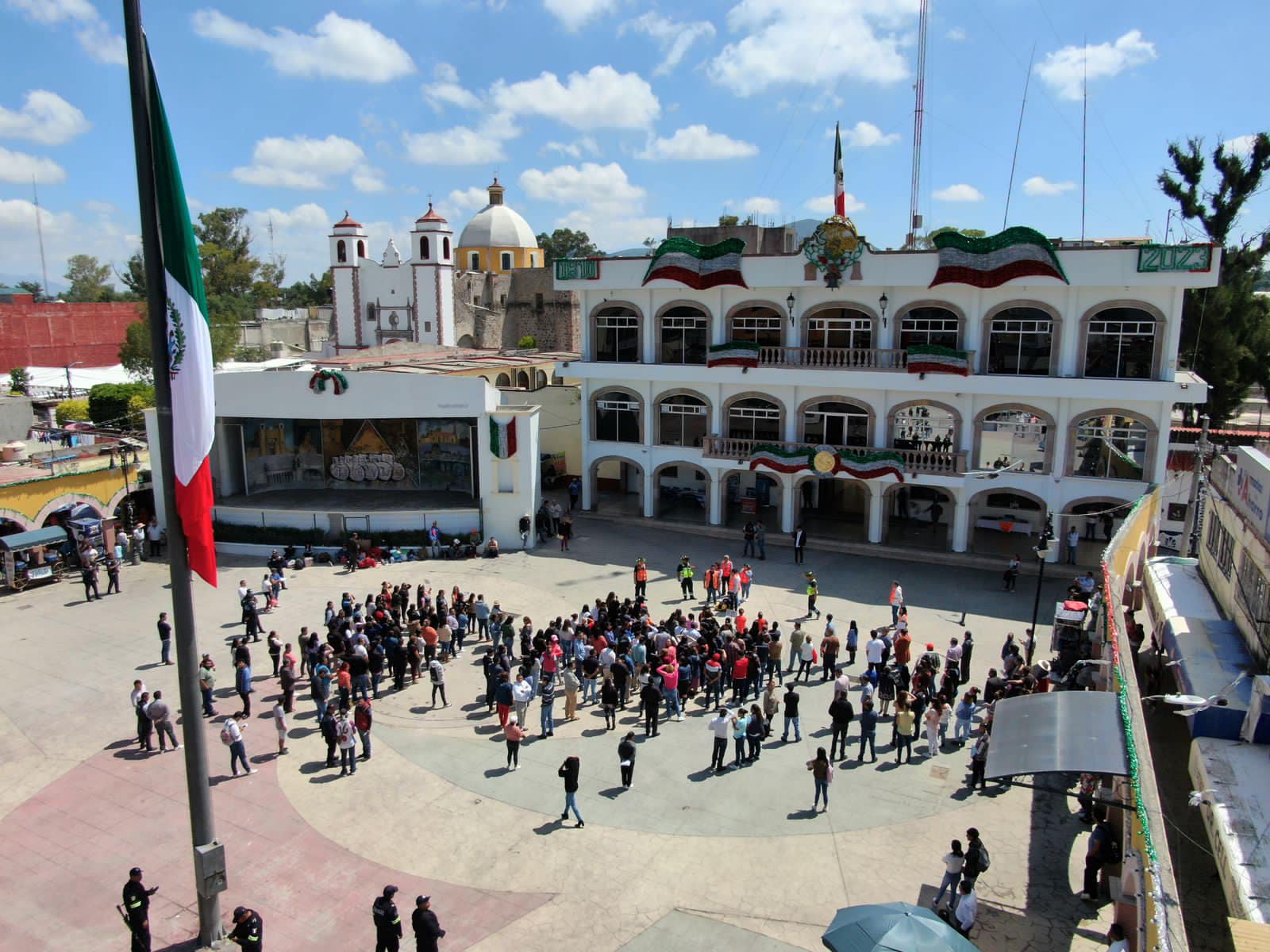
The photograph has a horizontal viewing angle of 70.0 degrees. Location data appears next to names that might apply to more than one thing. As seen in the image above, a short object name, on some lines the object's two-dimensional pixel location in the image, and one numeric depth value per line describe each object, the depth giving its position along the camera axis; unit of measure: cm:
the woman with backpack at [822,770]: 1317
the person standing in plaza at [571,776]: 1280
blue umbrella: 833
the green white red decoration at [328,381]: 2902
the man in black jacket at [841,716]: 1457
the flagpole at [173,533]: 919
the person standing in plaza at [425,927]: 991
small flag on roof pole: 2761
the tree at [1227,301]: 3659
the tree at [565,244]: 10788
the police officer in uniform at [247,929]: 973
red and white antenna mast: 2912
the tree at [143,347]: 4806
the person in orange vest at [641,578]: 2376
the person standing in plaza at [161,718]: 1541
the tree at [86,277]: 11388
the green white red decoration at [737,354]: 2895
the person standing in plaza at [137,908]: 1016
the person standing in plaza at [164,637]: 1908
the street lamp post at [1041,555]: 1858
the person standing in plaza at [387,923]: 1007
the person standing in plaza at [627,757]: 1376
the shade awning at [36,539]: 2417
